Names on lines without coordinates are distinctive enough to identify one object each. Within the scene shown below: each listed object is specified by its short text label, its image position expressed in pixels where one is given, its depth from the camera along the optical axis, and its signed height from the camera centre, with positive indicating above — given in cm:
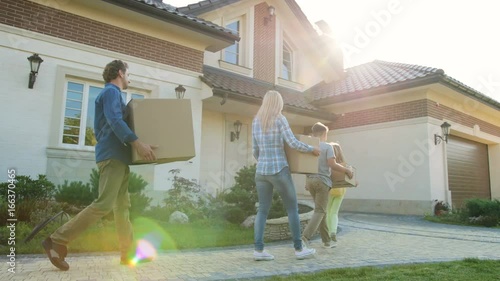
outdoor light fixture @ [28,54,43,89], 694 +217
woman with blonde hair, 405 +20
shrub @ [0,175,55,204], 611 -15
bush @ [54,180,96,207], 631 -22
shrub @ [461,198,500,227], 891 -50
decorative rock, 670 -62
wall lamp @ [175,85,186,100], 891 +225
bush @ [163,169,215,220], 734 -33
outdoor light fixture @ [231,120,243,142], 1167 +173
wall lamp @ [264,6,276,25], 1373 +647
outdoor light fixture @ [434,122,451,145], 1146 +179
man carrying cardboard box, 322 +14
